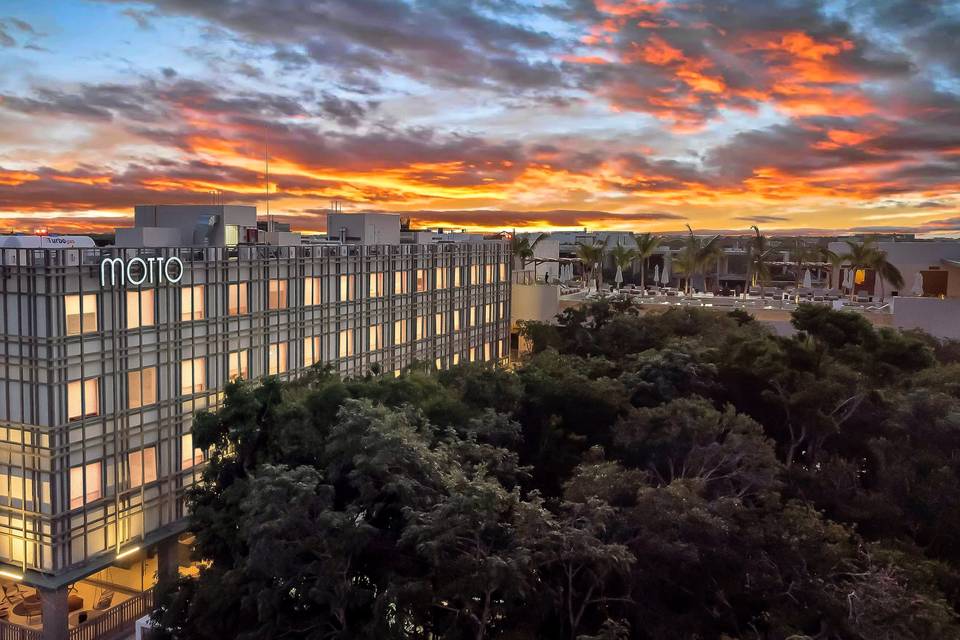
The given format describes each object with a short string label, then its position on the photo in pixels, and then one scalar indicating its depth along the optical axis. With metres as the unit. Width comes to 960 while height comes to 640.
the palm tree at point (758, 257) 65.38
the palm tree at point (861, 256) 59.81
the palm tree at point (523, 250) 76.18
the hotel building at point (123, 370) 24.70
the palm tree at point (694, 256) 65.44
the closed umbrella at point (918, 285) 59.25
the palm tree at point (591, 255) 72.43
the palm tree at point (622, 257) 71.50
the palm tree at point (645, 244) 69.75
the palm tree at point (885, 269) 59.47
